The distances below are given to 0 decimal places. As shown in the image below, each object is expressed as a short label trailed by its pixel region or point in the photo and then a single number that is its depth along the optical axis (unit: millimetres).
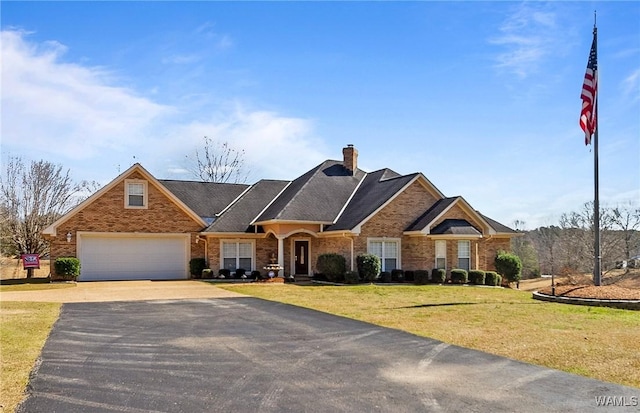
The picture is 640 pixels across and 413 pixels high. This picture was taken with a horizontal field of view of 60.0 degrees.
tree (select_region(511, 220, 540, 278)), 44156
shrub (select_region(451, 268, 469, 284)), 27734
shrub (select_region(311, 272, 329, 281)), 28233
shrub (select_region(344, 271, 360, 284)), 26312
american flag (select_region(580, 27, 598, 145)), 17844
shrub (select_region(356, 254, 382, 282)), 26953
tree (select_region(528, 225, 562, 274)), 52419
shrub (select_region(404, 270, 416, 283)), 27953
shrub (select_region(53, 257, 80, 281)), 26609
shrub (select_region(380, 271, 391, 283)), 27609
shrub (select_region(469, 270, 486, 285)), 28062
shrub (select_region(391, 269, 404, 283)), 27750
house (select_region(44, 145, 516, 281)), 28047
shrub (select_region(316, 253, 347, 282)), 26859
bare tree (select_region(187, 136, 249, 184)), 56750
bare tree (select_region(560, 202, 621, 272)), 40719
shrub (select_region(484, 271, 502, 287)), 28547
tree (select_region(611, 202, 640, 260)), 40000
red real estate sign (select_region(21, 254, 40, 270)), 28922
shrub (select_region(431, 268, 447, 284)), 27578
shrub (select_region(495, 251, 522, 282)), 29969
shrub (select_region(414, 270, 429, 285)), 27500
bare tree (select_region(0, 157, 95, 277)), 38500
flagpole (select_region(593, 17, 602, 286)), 17781
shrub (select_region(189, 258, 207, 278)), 29616
